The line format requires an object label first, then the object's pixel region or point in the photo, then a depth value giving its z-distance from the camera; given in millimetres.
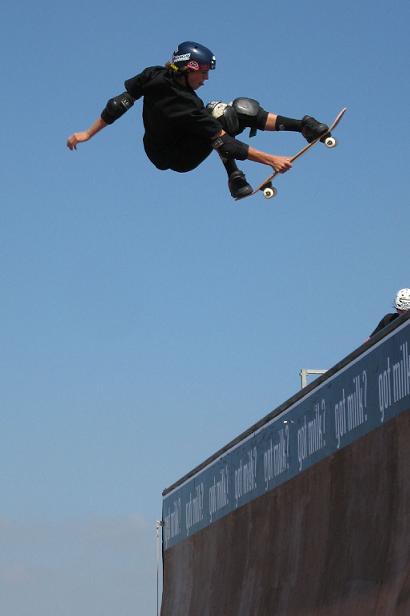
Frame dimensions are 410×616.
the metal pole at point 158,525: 20516
